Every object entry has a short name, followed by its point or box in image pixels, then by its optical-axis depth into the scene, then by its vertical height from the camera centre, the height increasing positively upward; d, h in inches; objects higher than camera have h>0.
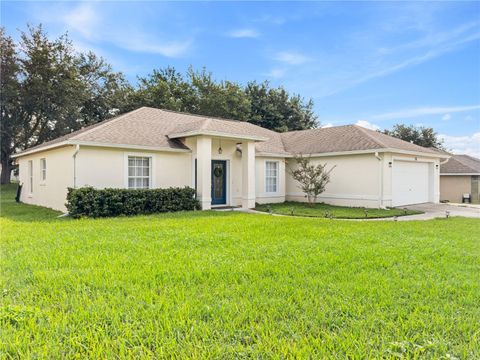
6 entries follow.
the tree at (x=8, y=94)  1048.8 +280.5
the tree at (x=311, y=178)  647.1 +3.7
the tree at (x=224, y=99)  1395.2 +355.3
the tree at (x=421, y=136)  1627.7 +221.4
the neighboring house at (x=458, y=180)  980.6 -1.4
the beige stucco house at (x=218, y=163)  542.6 +32.8
